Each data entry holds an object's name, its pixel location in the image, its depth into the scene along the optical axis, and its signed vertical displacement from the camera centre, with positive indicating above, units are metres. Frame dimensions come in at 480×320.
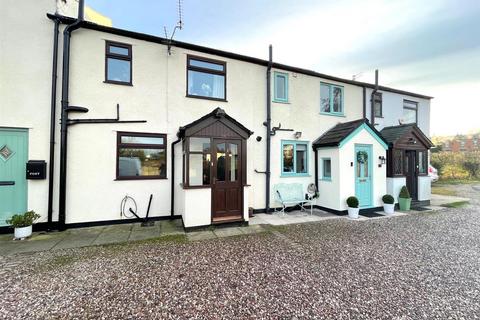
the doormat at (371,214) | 7.59 -2.03
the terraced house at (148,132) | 5.54 +1.06
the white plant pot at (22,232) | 4.94 -1.71
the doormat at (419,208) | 8.61 -2.01
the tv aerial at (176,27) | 6.22 +4.34
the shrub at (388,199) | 7.88 -1.44
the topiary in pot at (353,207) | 7.25 -1.61
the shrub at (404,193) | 8.55 -1.31
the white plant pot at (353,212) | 7.26 -1.82
